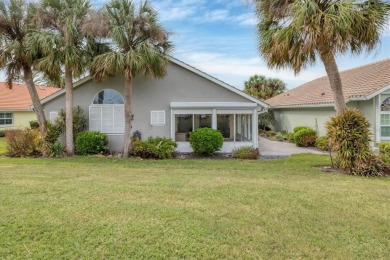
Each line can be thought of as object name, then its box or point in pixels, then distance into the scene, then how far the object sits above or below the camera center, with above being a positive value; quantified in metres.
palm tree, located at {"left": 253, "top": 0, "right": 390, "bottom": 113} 9.92 +3.57
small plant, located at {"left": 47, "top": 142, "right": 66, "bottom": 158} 14.78 -1.12
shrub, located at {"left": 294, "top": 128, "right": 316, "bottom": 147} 19.98 -0.67
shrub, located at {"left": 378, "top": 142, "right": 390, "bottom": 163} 11.97 -1.07
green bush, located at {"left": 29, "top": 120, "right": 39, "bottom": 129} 27.22 +0.47
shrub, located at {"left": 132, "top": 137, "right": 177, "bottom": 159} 14.84 -1.09
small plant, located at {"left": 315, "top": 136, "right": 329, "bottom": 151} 17.86 -1.00
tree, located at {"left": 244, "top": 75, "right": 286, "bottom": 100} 36.62 +5.48
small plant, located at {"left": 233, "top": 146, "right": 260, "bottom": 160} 15.05 -1.35
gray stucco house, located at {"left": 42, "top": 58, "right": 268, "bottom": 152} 16.62 +1.53
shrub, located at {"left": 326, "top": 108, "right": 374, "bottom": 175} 10.52 -0.52
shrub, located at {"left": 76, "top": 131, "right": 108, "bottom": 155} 15.34 -0.79
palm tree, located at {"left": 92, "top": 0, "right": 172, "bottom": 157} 13.48 +4.31
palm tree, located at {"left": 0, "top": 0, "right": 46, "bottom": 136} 13.98 +4.85
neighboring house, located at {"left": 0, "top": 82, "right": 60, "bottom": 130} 29.08 +2.12
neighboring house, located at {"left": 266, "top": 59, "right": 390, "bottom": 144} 15.51 +1.77
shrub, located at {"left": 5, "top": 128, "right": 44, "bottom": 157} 15.11 -0.81
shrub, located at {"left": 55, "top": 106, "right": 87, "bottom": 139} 16.19 +0.44
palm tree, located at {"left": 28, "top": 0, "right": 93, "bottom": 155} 13.52 +4.42
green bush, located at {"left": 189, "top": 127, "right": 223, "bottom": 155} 15.22 -0.70
